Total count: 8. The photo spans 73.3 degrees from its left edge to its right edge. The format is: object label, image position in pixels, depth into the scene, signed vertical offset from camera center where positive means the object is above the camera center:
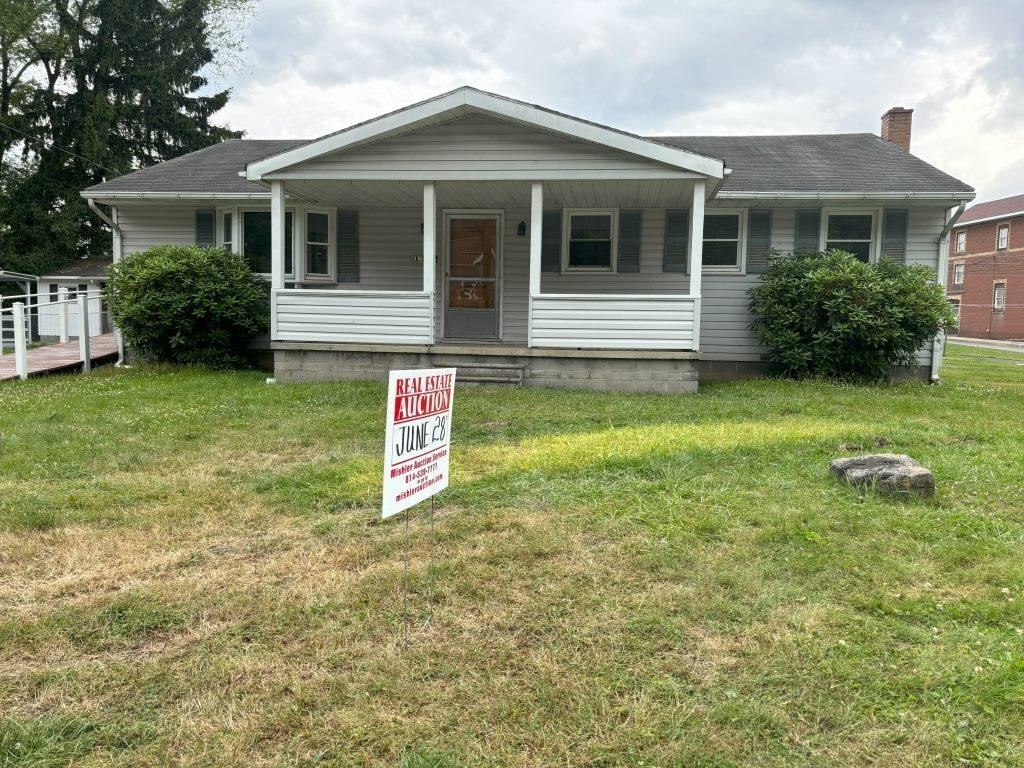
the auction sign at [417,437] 2.76 -0.50
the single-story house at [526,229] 9.20 +1.56
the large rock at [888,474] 4.41 -0.94
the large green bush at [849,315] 9.83 +0.22
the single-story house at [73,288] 16.16 +0.73
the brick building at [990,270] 37.44 +3.60
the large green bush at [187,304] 10.32 +0.17
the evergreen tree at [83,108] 24.64 +7.63
